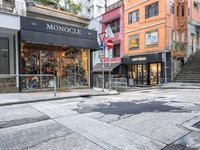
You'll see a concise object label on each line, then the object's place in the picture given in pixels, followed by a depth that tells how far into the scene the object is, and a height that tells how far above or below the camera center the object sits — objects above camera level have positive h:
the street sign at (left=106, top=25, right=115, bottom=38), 9.88 +2.73
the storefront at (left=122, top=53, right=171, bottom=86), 16.44 +0.60
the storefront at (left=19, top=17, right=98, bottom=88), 8.88 +1.60
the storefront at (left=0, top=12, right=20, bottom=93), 8.16 +1.44
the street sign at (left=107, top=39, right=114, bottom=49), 9.74 +1.94
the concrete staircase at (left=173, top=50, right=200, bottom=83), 15.54 +0.22
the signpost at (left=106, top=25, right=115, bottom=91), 9.77 +2.48
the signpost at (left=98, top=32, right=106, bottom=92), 9.87 +1.91
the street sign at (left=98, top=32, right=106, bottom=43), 9.83 +2.47
